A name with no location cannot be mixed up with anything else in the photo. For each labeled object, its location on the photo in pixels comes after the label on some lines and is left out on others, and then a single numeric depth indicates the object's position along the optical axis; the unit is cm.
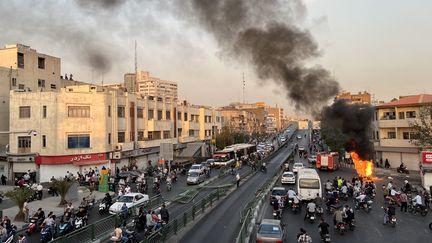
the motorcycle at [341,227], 2061
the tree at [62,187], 2939
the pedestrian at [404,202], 2602
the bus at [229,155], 5734
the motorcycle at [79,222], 2073
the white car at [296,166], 4782
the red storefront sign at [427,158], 3348
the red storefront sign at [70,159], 4350
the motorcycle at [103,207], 2653
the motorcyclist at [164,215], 2173
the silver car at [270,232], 1692
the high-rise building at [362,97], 14365
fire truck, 5069
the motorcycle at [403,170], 4866
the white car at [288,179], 3953
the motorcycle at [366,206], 2625
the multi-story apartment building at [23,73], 4994
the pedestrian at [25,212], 2450
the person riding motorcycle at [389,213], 2202
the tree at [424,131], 4225
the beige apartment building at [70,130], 4400
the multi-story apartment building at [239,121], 12144
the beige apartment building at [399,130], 5300
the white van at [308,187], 2891
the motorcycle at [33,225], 2145
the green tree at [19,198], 2450
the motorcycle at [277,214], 2338
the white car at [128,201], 2538
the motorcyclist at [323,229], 1873
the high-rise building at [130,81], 11161
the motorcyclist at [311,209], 2294
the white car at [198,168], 4321
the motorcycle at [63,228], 1950
